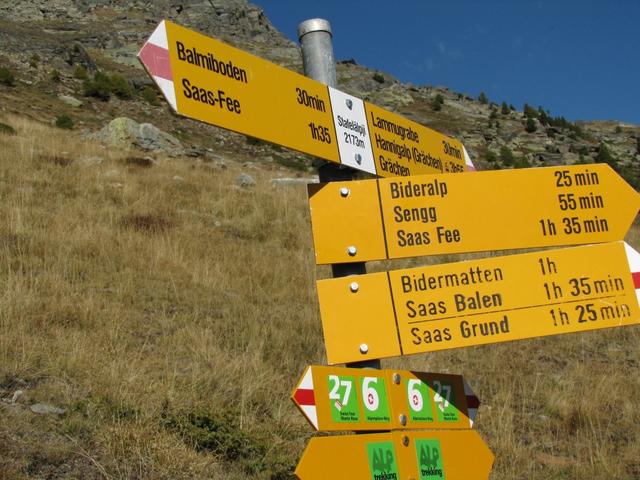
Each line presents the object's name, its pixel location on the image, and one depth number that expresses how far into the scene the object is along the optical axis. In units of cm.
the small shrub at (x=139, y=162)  1236
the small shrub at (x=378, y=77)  6812
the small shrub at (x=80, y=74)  3456
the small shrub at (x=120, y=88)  3209
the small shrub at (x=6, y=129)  1296
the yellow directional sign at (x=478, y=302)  253
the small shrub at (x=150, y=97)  3391
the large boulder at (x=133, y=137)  1642
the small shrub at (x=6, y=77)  2608
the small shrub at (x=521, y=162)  3797
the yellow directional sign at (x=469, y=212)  264
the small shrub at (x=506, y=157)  4075
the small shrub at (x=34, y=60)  3381
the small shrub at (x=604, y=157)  3848
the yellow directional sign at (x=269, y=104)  231
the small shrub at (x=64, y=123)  2045
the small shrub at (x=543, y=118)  6059
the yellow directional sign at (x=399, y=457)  224
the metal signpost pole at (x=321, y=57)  280
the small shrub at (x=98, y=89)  3083
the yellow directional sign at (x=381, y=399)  232
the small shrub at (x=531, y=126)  5647
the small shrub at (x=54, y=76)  3152
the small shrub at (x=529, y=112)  6242
